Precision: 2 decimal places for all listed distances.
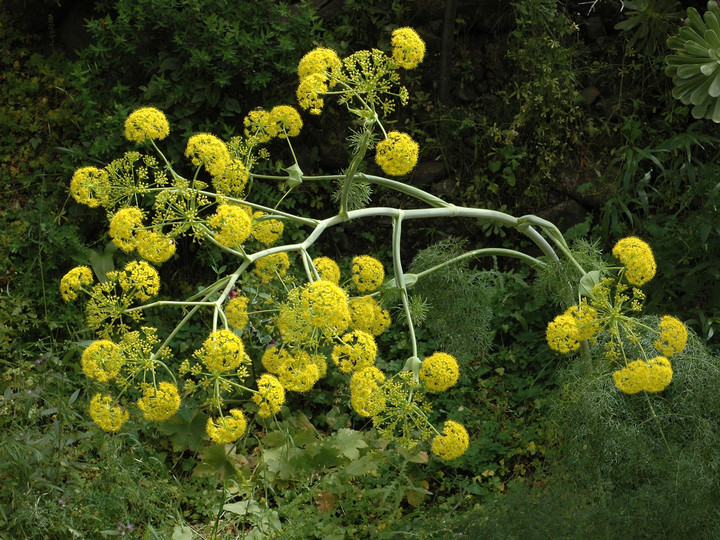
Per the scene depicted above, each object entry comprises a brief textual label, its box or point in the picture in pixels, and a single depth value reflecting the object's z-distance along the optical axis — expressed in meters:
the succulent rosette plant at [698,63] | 4.34
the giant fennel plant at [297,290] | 2.95
